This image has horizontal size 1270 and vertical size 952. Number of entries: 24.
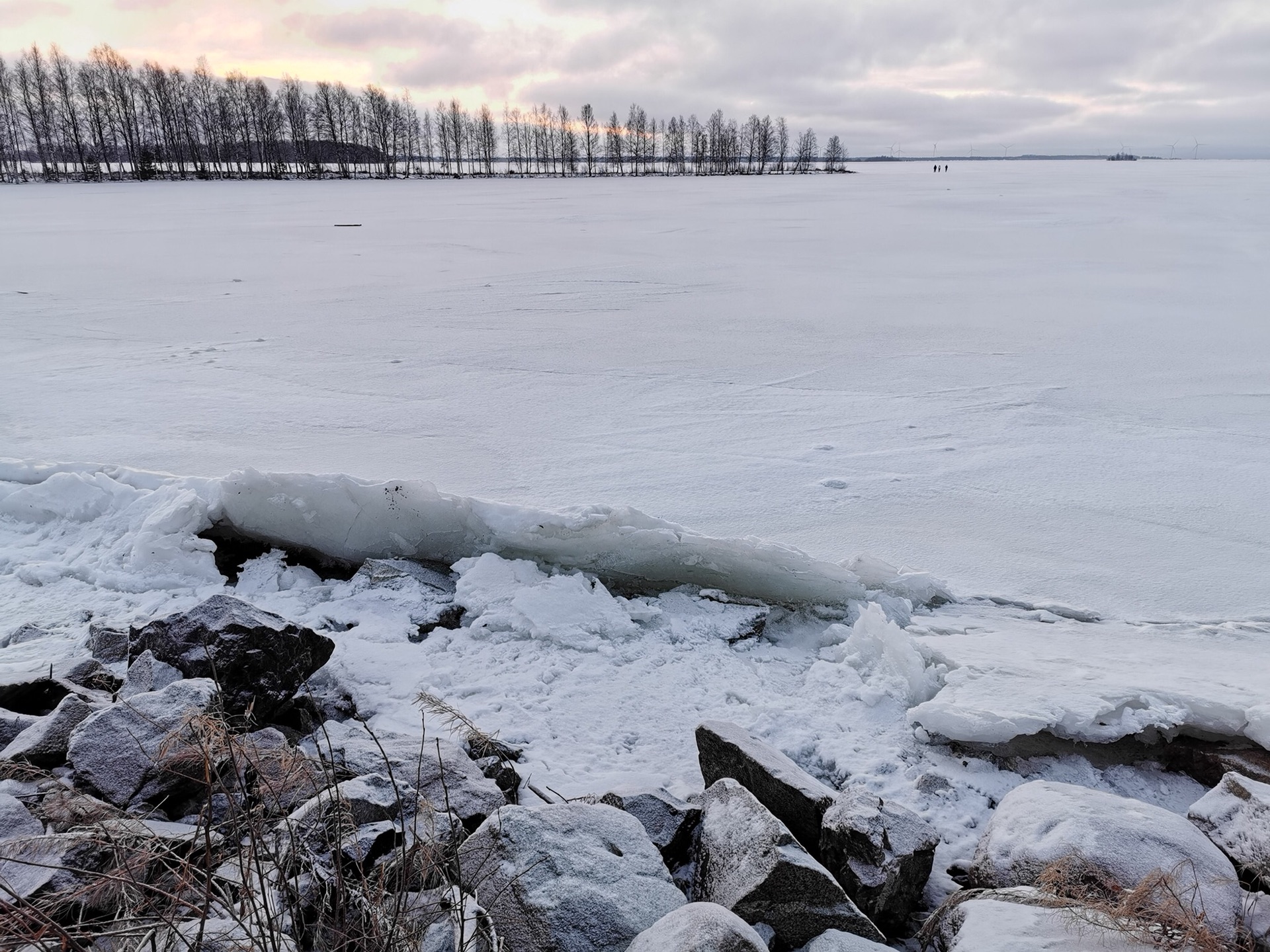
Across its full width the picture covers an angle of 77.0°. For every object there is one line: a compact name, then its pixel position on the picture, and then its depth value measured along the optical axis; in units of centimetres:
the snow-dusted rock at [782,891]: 186
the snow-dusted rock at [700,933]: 154
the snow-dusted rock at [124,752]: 216
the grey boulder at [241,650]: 262
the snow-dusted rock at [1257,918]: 178
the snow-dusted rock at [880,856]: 202
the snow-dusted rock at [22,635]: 313
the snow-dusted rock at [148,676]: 266
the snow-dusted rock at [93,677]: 278
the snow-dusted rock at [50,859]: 172
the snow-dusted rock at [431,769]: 214
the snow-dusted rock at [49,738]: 228
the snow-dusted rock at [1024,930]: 163
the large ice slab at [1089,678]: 255
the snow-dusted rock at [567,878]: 169
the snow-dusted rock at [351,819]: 181
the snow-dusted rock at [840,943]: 174
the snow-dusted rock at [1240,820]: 199
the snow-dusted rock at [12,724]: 244
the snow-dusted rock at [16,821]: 191
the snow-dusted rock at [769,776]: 223
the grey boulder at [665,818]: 215
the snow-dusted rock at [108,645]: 299
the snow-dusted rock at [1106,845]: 187
